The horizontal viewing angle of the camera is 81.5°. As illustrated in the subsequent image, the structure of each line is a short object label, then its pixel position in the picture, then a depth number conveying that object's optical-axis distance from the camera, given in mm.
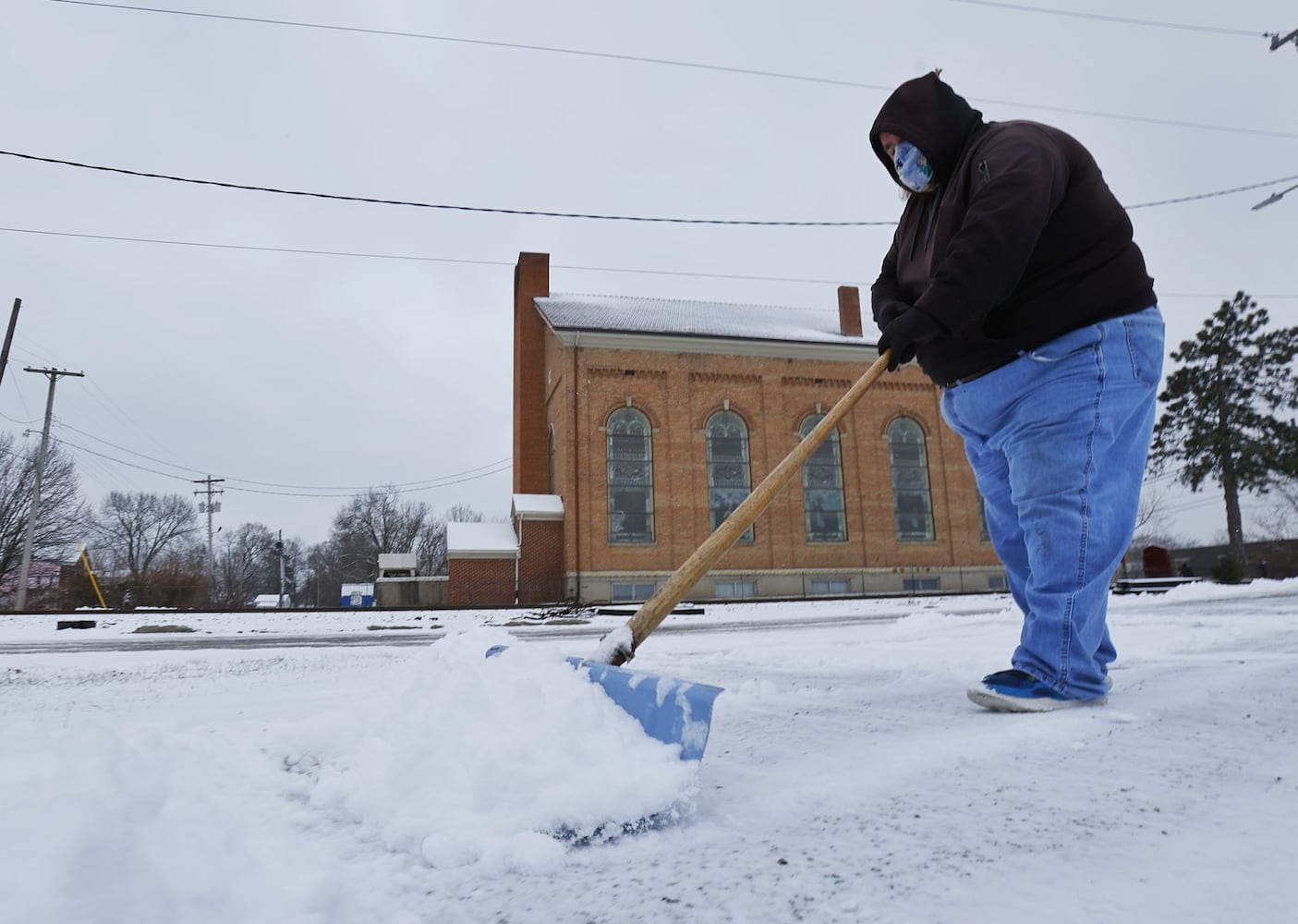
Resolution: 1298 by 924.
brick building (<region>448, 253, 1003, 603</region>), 24891
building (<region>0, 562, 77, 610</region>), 34969
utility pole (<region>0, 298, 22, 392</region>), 26255
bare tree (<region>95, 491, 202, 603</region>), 63625
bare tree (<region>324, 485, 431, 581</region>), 69125
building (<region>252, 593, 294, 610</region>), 65250
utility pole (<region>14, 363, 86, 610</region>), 28844
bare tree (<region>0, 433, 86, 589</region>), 39125
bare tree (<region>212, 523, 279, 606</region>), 74438
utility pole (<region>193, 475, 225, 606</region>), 57625
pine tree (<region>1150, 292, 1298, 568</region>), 30484
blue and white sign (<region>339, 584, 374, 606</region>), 47219
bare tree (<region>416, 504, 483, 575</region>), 66625
